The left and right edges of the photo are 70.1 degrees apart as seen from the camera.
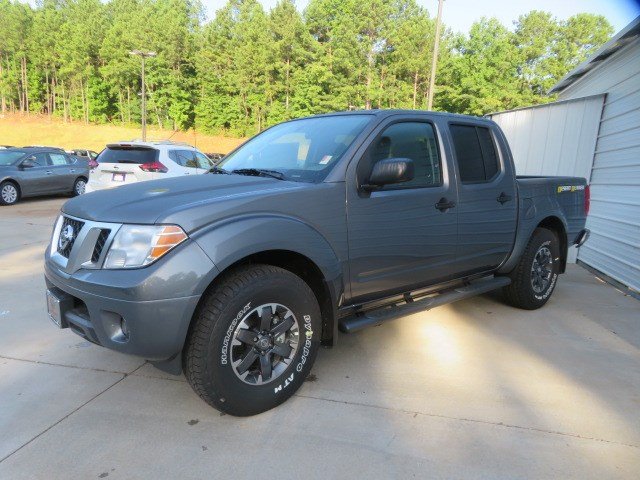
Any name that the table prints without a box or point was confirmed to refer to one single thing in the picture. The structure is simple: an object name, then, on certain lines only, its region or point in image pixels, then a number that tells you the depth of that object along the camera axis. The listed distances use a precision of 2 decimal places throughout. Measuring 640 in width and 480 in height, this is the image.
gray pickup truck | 2.36
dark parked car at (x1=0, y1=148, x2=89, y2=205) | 12.38
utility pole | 17.11
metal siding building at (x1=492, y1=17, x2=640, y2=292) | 6.46
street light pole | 26.67
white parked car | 9.20
